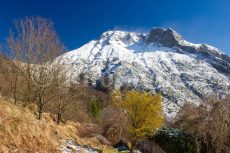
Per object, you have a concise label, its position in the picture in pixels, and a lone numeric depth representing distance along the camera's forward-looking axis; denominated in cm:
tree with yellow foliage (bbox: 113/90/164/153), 1857
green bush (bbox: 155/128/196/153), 1823
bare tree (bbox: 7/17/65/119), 1510
